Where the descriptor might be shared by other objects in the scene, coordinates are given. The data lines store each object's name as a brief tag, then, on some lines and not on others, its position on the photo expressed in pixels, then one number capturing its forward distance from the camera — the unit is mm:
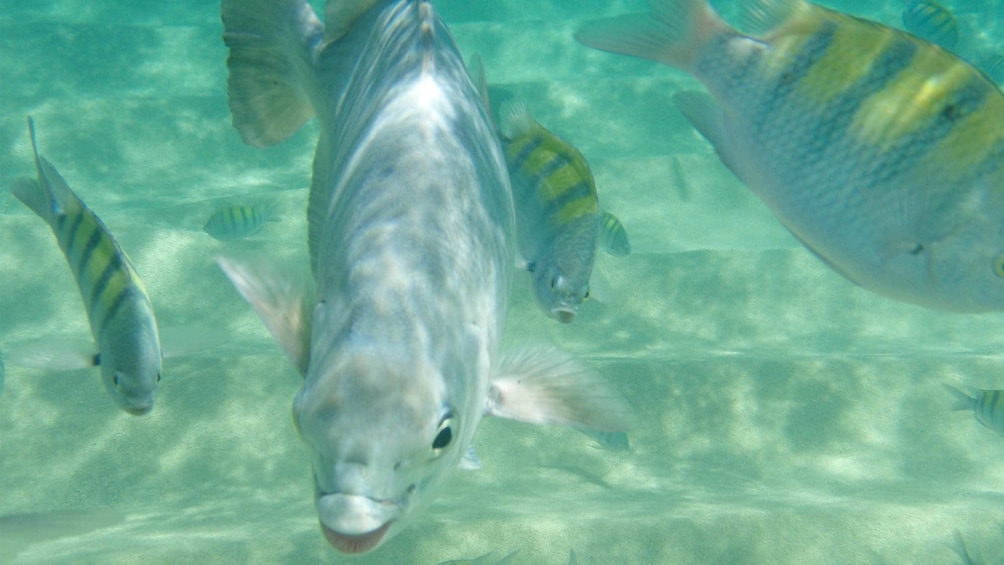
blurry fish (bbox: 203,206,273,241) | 6902
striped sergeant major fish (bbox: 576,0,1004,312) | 1657
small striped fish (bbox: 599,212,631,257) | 5777
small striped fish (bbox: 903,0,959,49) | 7141
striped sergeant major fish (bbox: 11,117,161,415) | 2492
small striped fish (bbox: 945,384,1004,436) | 4090
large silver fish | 1178
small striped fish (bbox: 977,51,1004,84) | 7922
